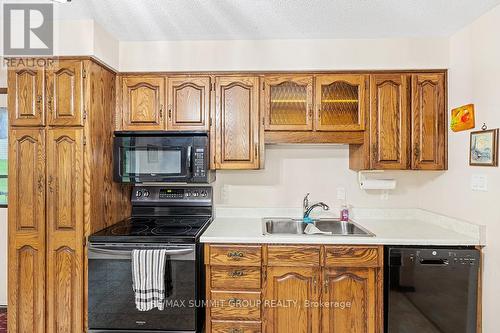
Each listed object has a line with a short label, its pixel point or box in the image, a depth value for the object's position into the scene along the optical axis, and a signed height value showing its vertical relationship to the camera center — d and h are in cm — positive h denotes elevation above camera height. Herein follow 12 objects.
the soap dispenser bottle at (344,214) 273 -42
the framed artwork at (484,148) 196 +11
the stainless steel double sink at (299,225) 271 -52
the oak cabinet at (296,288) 214 -84
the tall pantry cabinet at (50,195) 216 -21
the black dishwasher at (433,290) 207 -82
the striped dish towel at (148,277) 207 -73
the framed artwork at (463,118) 217 +33
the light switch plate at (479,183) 204 -12
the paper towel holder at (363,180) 271 -13
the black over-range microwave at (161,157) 246 +6
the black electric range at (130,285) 212 -81
